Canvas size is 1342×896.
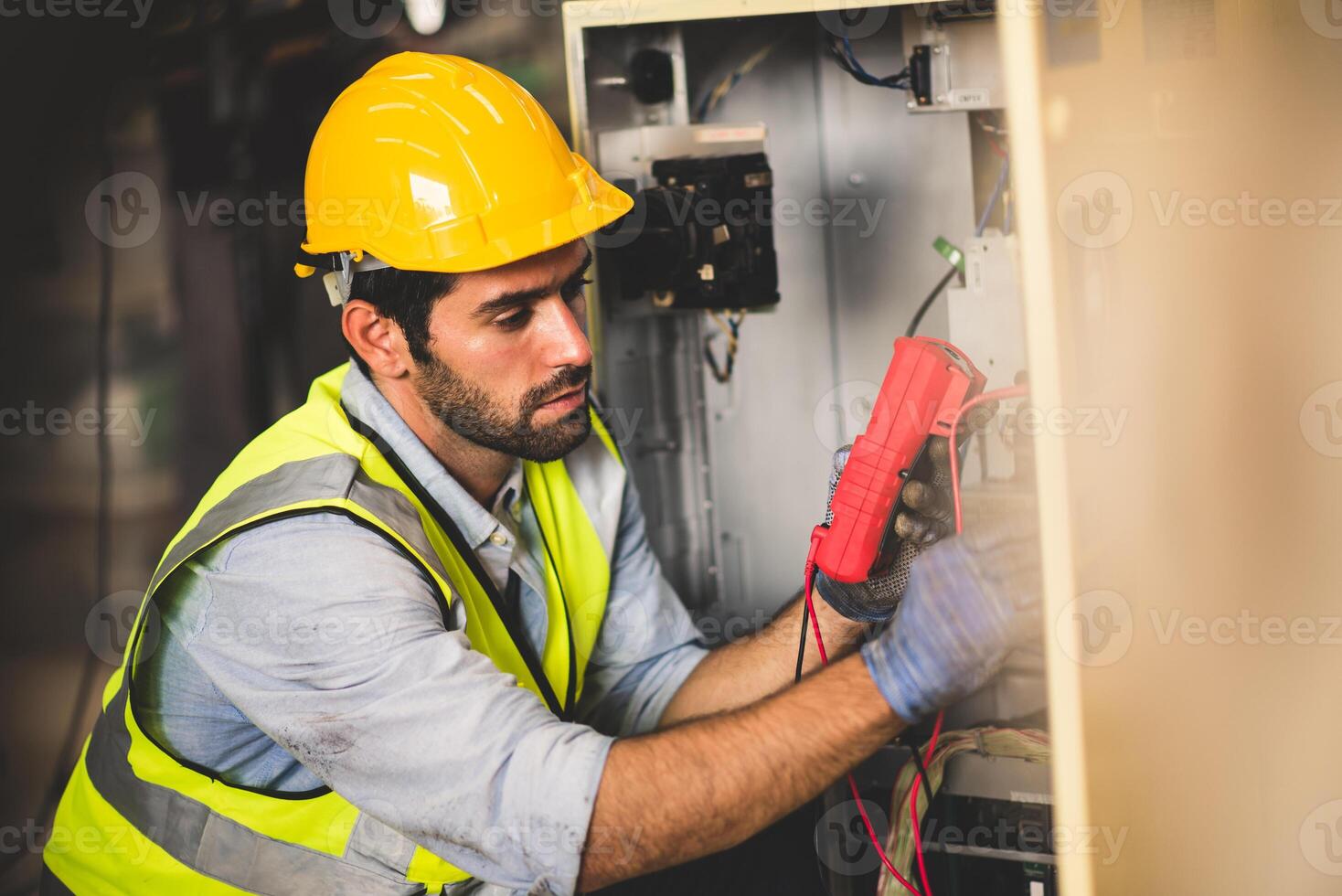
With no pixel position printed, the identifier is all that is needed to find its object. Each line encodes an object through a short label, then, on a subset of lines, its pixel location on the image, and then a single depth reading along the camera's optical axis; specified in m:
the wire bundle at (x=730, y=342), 1.75
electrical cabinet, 1.37
